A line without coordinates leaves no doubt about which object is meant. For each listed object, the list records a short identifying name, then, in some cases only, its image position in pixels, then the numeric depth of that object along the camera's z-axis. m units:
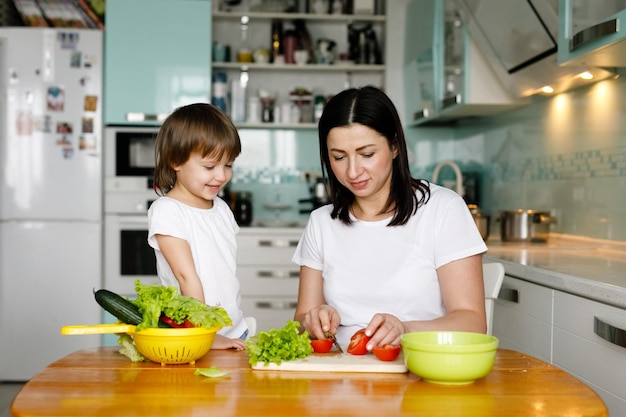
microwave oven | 4.43
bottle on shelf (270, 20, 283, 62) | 4.90
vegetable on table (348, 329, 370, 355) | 1.50
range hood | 2.85
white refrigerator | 4.38
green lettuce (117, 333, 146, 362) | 1.50
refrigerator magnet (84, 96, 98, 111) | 4.41
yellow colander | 1.42
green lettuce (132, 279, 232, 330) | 1.43
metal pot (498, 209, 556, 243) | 3.38
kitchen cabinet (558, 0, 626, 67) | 2.20
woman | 1.82
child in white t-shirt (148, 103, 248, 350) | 1.85
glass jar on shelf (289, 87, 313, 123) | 4.89
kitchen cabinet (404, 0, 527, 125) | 3.74
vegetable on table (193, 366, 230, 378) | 1.38
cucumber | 1.45
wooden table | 1.17
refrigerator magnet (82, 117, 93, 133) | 4.41
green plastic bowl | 1.30
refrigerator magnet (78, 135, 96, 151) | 4.40
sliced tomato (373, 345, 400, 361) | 1.45
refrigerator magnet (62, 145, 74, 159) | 4.40
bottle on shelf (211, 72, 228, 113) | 4.69
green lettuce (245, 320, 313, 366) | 1.43
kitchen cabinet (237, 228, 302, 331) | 4.34
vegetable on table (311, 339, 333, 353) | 1.54
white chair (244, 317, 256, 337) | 2.09
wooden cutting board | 1.41
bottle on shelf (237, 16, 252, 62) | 4.86
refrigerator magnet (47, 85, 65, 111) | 4.39
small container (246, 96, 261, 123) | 4.83
